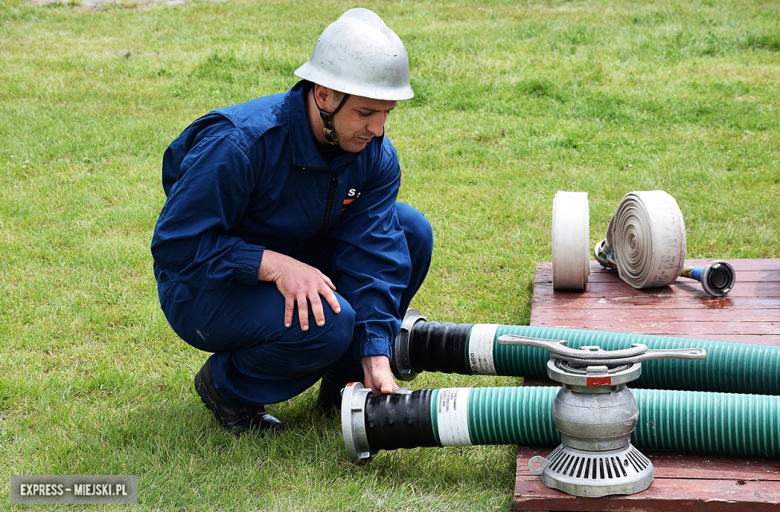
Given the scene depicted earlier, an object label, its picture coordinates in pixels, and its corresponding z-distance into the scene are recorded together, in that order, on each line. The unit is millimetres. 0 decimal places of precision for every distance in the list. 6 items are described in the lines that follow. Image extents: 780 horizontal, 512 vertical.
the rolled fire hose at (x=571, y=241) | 4102
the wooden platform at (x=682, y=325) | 2402
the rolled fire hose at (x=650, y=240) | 4066
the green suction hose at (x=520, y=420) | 2586
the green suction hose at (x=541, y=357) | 2961
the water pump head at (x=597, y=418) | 2395
